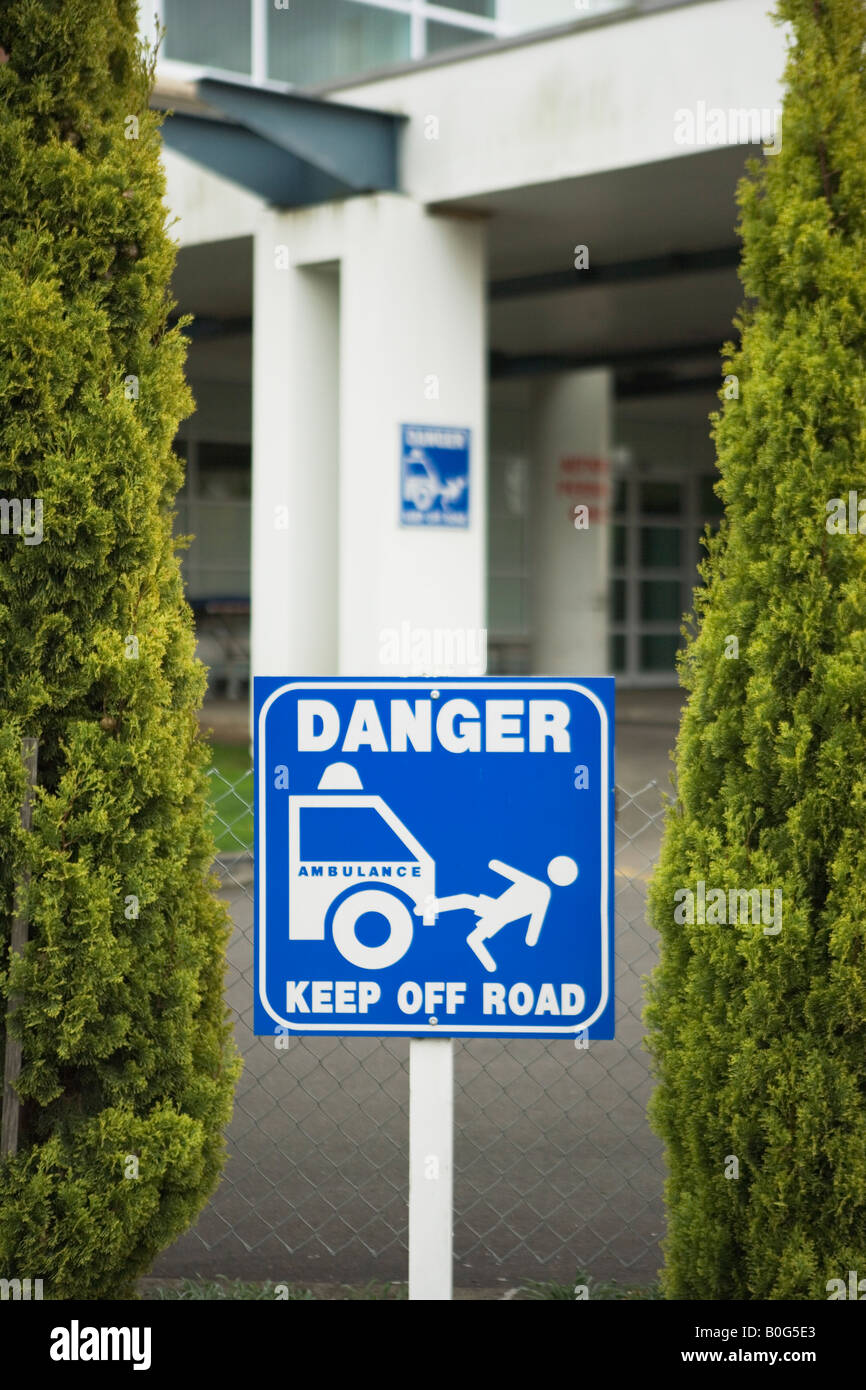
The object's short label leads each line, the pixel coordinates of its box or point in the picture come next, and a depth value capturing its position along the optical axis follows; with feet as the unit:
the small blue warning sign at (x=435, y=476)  80.23
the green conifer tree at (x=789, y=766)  19.54
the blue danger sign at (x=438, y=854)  20.21
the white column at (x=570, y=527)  126.21
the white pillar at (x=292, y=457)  84.48
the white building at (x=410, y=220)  72.02
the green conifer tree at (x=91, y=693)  20.31
